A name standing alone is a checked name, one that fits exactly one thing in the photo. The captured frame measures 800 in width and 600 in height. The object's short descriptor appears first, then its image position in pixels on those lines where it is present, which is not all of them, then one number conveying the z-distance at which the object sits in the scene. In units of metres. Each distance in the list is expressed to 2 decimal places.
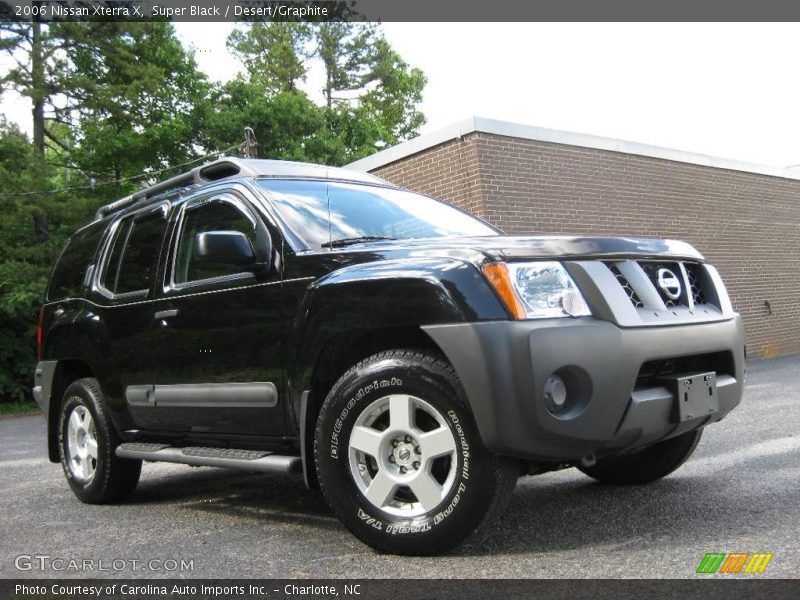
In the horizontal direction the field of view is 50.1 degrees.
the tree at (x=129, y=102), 21.52
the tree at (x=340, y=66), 43.16
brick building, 12.41
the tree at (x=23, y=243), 17.97
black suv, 3.43
